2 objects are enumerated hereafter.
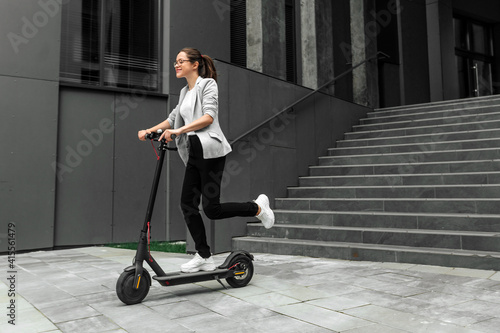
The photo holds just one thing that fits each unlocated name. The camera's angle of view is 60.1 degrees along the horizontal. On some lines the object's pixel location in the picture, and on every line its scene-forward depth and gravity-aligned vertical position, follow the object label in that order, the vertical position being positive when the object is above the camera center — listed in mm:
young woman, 3350 +373
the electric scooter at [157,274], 3014 -544
